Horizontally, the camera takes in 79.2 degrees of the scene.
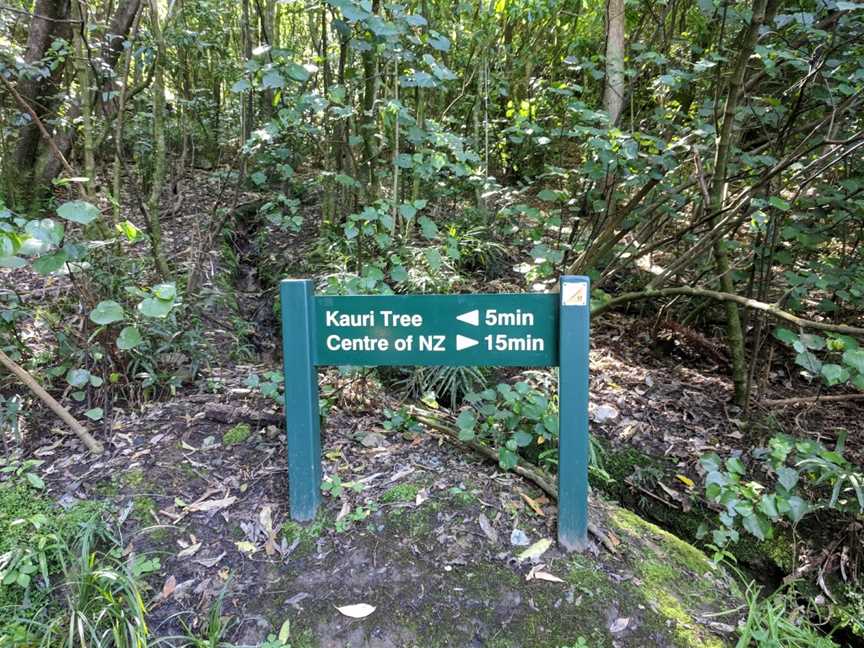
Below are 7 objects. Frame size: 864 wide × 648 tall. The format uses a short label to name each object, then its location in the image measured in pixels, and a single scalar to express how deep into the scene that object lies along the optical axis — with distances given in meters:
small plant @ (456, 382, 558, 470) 2.36
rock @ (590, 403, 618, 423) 3.67
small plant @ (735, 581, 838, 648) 1.92
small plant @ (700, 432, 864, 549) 2.15
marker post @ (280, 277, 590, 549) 2.04
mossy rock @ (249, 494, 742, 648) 1.88
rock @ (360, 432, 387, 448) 2.80
